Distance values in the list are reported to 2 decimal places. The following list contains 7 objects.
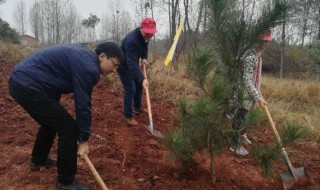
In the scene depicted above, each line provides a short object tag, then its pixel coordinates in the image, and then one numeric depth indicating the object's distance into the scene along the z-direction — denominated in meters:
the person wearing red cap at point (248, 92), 2.89
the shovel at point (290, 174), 3.64
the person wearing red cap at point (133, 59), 4.69
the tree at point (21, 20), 55.97
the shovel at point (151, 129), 4.70
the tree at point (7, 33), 22.09
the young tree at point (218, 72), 2.77
